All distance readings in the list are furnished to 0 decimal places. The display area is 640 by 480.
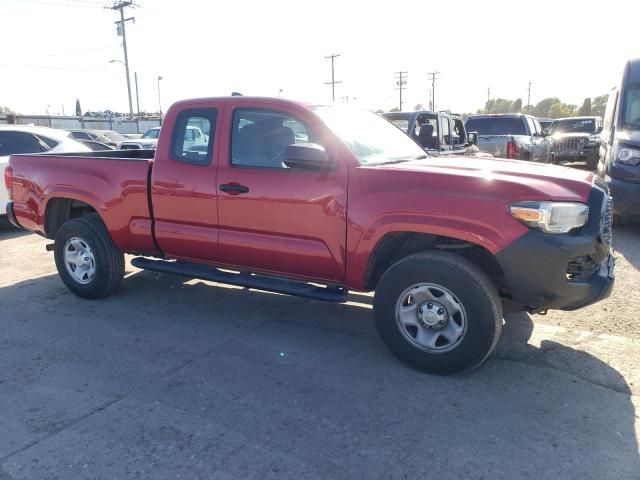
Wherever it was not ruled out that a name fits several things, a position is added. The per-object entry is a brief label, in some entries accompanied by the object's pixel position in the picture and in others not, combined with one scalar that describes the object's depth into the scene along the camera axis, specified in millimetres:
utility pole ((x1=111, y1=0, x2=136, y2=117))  44041
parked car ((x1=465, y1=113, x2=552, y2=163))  11906
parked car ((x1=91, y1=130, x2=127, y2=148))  28222
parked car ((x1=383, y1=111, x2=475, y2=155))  9164
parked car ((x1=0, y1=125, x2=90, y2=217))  8959
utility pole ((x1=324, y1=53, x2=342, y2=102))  71062
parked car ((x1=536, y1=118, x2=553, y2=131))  31609
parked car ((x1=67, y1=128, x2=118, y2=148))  24417
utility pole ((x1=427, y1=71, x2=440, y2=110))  86262
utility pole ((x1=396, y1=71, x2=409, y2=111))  82306
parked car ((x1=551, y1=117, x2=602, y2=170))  16688
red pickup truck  3404
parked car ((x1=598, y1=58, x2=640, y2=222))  7273
